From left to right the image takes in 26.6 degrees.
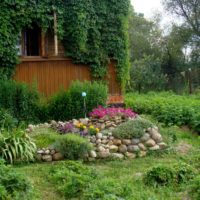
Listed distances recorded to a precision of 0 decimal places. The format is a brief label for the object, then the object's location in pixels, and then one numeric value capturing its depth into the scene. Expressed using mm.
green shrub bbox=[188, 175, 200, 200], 5929
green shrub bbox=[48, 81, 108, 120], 13397
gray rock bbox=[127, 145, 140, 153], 9367
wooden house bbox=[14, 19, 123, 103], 14758
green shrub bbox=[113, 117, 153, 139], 9562
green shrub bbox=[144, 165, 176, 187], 6773
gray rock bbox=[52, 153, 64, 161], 8695
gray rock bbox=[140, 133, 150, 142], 9648
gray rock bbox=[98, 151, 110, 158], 8953
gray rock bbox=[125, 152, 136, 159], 9195
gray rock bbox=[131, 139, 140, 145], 9523
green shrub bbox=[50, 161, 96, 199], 6312
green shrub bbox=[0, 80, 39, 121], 13000
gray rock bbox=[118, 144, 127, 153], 9312
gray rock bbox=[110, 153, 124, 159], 9031
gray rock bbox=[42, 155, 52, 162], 8688
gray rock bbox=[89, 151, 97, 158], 8844
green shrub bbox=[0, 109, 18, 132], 11391
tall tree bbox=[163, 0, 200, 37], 29578
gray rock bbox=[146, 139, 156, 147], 9617
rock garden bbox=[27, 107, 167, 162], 8859
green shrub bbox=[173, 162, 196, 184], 6898
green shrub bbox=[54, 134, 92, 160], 8625
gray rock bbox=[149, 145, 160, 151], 9540
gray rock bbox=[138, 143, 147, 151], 9503
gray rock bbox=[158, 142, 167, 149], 9688
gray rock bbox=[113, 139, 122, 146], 9422
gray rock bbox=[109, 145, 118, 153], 9268
